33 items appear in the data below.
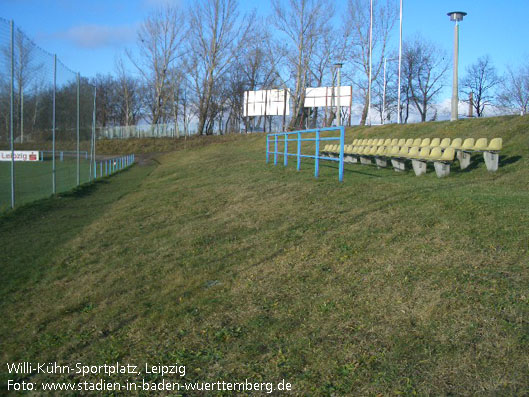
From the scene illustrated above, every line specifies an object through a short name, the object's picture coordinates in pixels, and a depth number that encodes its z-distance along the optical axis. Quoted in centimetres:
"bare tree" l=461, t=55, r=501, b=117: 4919
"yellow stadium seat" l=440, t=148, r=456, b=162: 960
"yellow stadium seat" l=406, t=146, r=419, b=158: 1050
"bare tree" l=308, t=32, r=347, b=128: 4044
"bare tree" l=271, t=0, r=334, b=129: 3934
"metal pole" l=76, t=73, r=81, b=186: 1324
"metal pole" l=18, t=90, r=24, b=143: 945
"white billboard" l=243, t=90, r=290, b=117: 4244
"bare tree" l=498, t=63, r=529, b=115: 4791
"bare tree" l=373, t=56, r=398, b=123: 4750
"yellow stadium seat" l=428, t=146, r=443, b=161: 984
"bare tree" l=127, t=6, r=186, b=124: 4691
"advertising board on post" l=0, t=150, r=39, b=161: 1024
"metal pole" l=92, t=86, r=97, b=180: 1598
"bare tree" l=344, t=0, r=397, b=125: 3959
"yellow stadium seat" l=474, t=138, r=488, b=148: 1025
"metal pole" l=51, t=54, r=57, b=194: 1108
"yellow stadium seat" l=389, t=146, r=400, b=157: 1118
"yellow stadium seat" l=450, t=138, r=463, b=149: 1115
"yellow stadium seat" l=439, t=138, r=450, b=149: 1162
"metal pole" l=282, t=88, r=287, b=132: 4186
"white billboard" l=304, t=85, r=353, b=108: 4034
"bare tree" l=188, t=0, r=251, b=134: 4306
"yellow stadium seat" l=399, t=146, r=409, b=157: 1093
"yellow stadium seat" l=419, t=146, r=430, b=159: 1025
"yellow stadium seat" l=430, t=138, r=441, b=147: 1136
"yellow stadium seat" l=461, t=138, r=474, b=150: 1066
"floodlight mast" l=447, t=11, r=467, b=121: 1794
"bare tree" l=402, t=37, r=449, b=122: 5034
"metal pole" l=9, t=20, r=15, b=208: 828
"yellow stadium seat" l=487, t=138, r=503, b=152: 989
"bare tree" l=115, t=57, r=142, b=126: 6650
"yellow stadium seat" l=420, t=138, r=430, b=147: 1255
